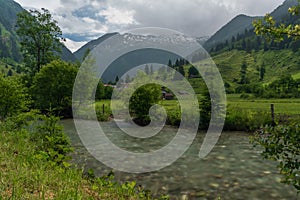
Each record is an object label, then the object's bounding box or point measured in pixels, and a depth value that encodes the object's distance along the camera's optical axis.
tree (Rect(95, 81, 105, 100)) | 37.38
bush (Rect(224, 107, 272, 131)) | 18.78
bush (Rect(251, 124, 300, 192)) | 3.24
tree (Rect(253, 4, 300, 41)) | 3.25
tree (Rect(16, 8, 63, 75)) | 37.25
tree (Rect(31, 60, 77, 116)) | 30.11
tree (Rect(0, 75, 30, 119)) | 14.93
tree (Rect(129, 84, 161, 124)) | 23.81
